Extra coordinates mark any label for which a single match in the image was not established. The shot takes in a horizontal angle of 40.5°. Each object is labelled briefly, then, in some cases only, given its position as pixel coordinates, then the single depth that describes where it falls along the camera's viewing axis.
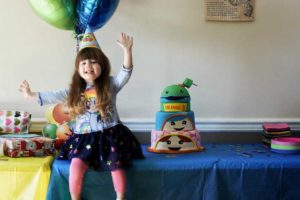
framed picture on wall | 2.20
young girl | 1.55
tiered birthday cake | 1.82
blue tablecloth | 1.59
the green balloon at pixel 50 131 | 1.94
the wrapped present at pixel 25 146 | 1.67
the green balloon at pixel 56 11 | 1.74
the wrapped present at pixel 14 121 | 1.91
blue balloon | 1.73
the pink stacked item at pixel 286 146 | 1.79
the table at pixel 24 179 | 1.57
